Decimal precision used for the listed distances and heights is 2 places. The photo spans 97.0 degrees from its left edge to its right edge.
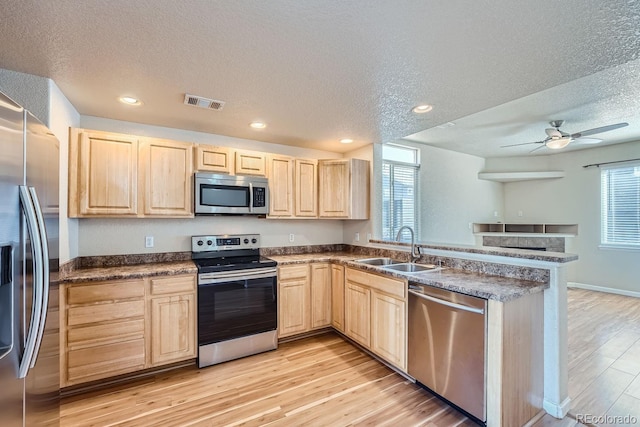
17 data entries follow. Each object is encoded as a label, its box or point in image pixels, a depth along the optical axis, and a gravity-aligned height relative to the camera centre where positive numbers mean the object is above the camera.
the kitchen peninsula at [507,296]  1.77 -0.55
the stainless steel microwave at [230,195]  2.94 +0.23
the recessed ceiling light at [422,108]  2.52 +0.98
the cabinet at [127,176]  2.45 +0.37
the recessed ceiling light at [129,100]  2.35 +0.97
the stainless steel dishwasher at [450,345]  1.86 -0.94
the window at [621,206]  4.79 +0.18
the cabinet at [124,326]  2.20 -0.93
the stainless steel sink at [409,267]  2.83 -0.53
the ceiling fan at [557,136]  3.72 +1.06
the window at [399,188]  4.74 +0.48
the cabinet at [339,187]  3.67 +0.38
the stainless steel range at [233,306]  2.66 -0.89
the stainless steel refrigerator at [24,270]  1.03 -0.22
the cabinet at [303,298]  3.14 -0.95
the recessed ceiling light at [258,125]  2.97 +0.97
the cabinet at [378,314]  2.45 -0.95
